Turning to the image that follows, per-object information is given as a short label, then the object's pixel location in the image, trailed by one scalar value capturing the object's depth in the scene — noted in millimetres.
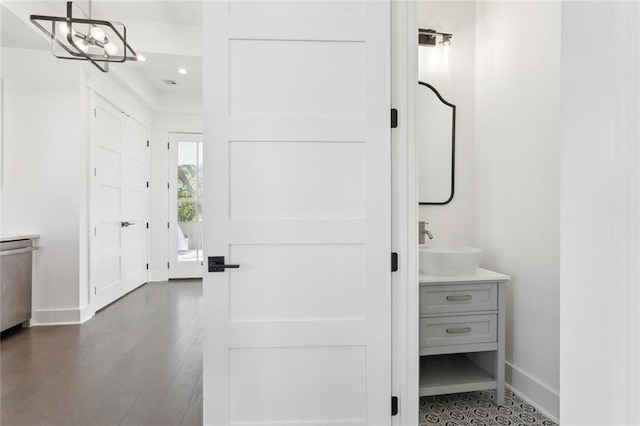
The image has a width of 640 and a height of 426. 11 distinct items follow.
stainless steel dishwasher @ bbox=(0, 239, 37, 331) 2842
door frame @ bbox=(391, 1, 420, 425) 1484
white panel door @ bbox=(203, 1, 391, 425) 1430
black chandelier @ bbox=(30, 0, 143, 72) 2084
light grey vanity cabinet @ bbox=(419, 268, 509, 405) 1808
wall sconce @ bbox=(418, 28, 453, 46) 2209
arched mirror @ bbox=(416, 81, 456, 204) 2283
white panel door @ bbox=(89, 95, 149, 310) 3605
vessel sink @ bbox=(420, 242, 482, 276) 1859
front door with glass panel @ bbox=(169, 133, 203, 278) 5230
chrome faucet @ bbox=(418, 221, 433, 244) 2153
